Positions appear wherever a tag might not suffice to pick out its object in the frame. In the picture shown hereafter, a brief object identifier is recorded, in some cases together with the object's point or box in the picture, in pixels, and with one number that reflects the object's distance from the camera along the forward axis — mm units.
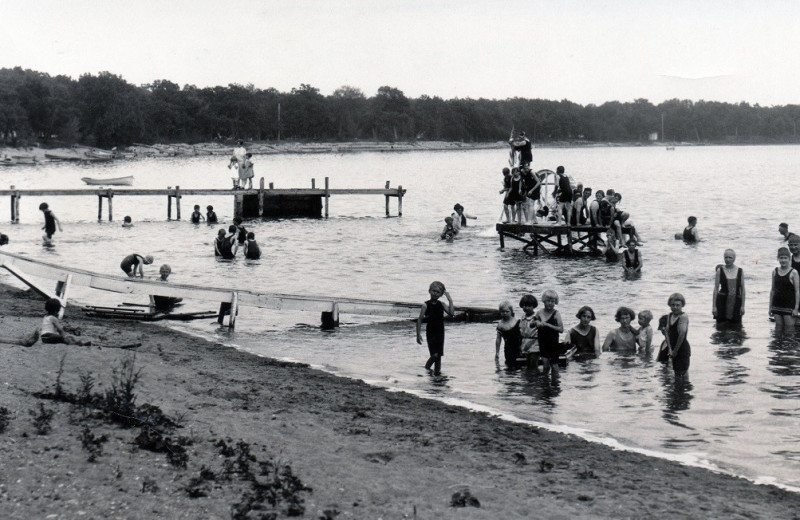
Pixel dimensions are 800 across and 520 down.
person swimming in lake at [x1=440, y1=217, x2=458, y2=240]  37125
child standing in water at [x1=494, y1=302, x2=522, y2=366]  13281
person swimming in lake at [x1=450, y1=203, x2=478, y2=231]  38188
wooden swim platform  29781
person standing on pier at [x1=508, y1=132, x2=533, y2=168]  27875
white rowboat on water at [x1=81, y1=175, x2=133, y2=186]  57447
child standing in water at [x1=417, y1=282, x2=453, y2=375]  12466
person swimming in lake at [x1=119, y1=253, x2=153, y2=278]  19781
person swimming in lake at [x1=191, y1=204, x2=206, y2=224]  43638
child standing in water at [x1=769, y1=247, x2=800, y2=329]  14023
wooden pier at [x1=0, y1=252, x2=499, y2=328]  16984
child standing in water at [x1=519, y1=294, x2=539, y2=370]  13820
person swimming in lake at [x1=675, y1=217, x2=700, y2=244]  34562
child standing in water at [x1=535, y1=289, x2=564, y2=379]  12477
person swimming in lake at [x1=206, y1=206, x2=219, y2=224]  41938
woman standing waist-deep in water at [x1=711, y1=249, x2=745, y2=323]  15320
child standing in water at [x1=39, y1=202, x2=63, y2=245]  33562
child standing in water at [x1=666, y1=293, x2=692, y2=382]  12211
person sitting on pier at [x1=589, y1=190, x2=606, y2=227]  28594
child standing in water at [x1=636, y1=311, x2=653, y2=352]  14125
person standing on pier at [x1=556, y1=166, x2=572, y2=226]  29494
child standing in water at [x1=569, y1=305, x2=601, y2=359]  14344
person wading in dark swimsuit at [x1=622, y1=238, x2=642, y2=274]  25141
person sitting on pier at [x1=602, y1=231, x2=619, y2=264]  28531
